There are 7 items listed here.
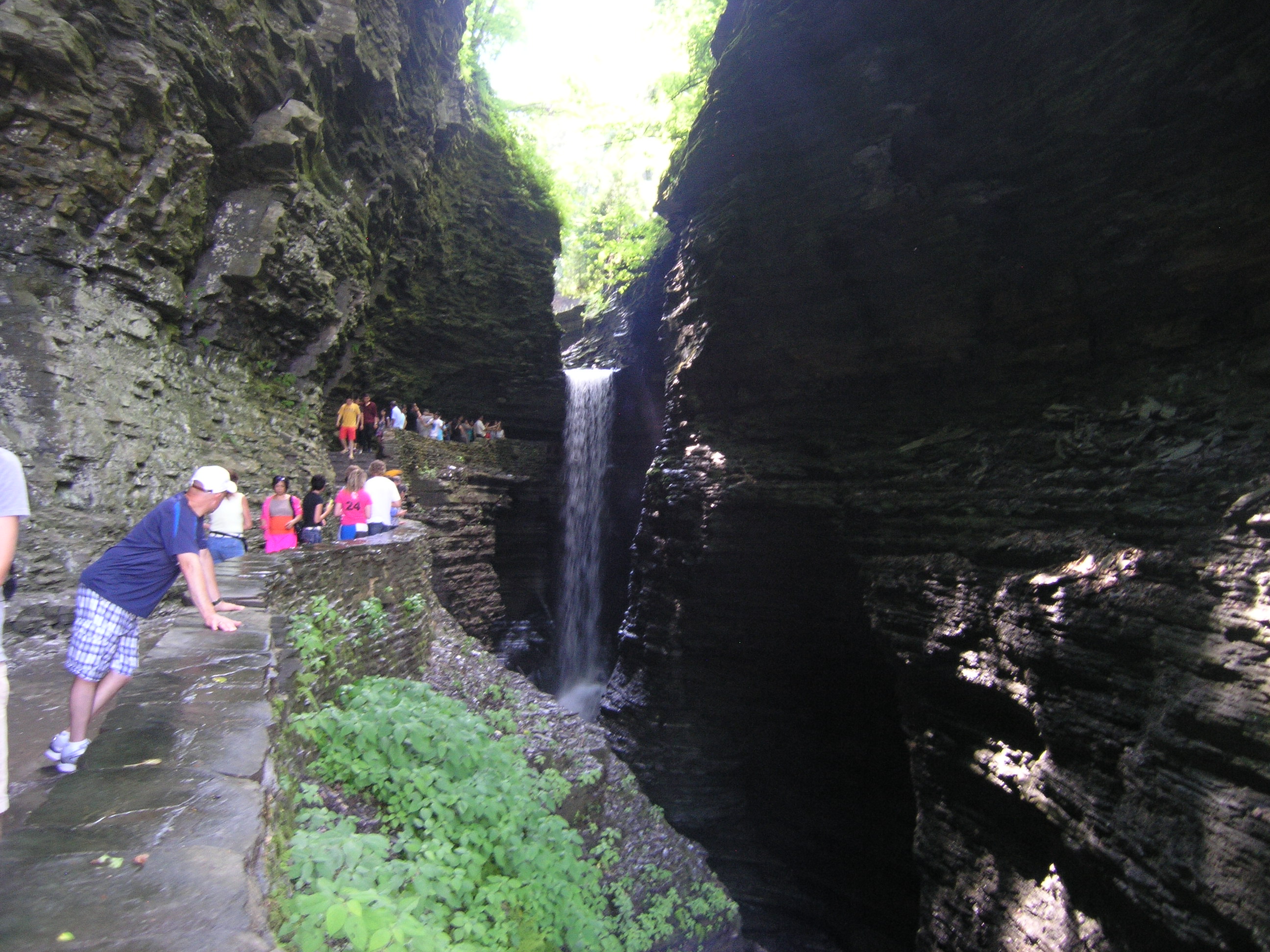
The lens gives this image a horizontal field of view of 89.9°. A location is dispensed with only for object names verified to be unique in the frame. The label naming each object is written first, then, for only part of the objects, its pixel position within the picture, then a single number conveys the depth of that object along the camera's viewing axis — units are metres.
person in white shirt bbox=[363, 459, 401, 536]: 9.40
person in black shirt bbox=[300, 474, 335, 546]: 9.33
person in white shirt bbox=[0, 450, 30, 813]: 2.45
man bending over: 3.36
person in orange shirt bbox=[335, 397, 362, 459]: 14.24
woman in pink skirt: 7.77
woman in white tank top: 6.55
